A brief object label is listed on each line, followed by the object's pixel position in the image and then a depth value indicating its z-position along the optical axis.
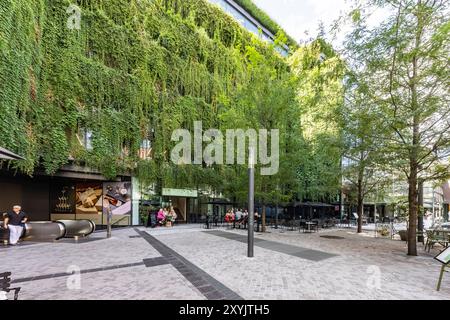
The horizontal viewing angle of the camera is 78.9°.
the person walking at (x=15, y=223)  11.16
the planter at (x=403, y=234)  15.61
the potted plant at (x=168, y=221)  20.33
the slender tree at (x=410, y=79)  8.75
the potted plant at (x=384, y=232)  17.55
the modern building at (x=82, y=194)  17.08
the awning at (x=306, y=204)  21.41
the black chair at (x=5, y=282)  3.95
